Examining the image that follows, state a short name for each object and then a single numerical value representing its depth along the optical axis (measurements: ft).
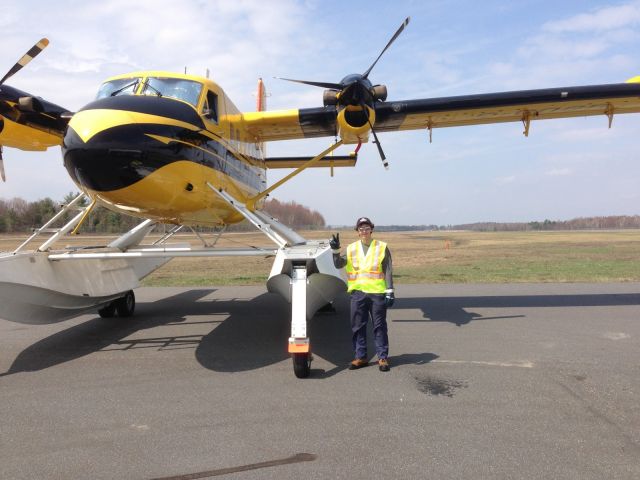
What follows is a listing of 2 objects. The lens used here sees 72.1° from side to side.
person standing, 17.42
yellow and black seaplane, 16.98
